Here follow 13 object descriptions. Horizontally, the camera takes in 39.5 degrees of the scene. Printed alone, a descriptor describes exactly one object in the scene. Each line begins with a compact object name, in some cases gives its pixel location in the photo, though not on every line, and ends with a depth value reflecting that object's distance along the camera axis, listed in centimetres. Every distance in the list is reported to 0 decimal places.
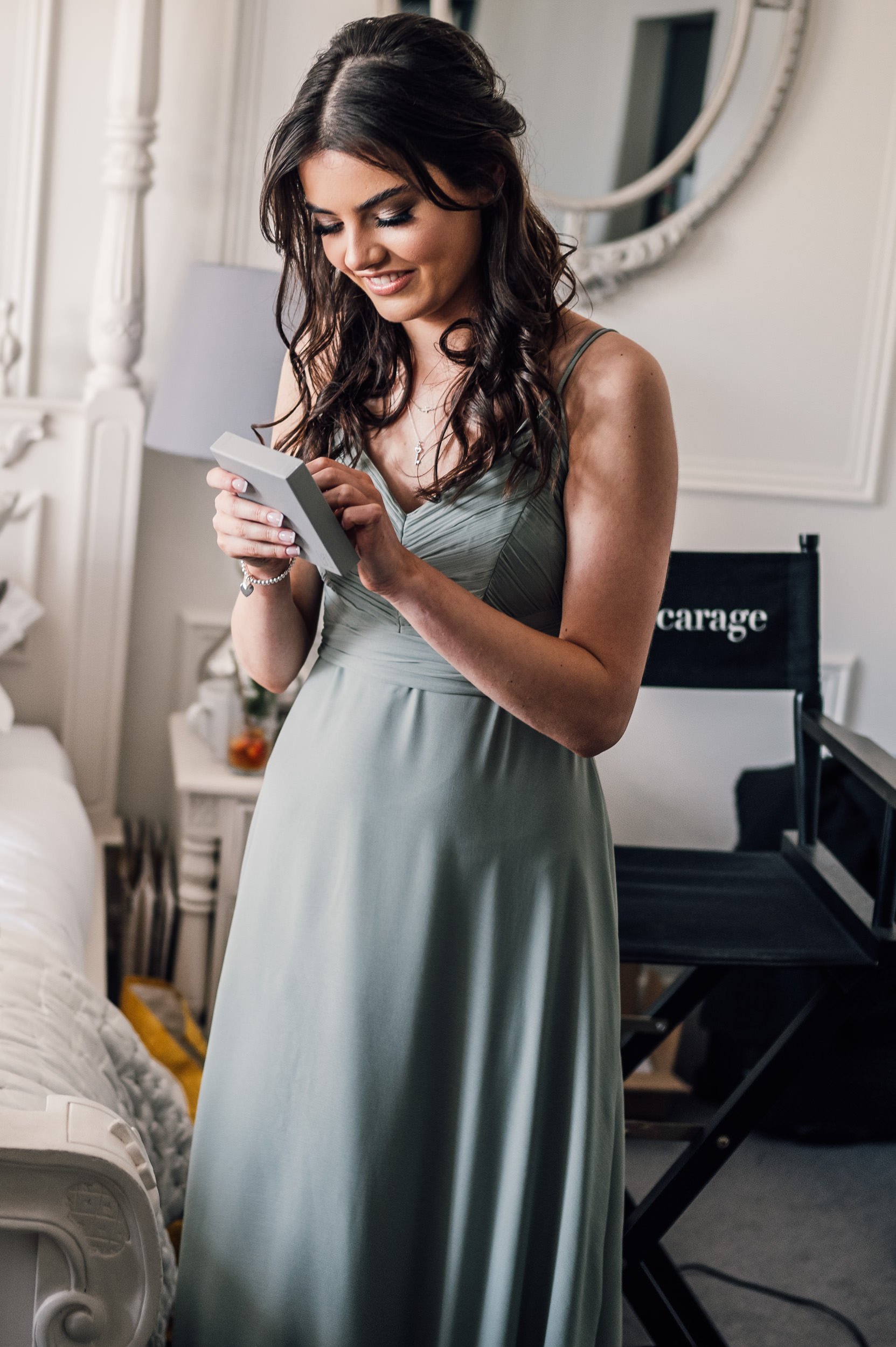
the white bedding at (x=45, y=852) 158
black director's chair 157
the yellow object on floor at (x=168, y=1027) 192
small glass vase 216
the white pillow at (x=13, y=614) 226
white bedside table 212
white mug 220
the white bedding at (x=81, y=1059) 118
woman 102
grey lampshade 208
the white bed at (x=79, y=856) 93
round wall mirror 241
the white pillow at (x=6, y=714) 203
